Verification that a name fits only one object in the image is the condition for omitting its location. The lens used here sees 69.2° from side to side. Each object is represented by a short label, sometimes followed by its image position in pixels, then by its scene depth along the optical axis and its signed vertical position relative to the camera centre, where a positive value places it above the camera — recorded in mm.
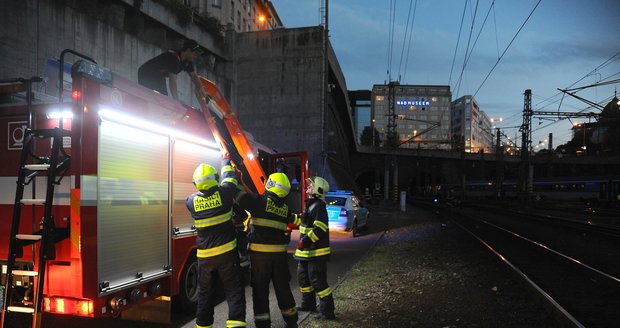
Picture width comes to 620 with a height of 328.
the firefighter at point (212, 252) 4469 -821
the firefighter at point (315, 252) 5762 -1075
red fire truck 3865 -263
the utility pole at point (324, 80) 27797 +5747
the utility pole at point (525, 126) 35062 +3655
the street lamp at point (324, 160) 27062 +687
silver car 14891 -1347
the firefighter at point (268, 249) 4797 -849
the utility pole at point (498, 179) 49719 -808
